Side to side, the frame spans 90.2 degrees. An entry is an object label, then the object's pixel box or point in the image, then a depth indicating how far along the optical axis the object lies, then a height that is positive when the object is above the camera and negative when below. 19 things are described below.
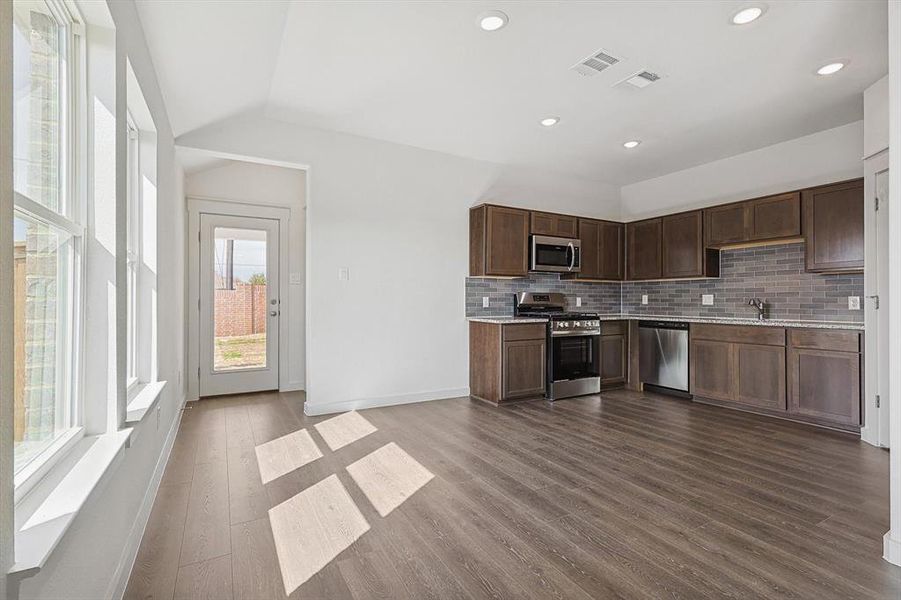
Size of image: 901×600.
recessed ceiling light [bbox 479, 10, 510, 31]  2.54 +1.62
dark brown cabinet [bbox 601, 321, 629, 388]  5.43 -0.64
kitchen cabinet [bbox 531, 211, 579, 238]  5.26 +0.91
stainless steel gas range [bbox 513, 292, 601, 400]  4.95 -0.59
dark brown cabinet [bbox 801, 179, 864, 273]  3.80 +0.65
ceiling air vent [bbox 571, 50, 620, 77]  2.98 +1.62
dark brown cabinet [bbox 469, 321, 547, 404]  4.66 -0.66
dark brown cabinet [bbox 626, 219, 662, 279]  5.60 +0.65
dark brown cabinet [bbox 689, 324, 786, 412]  4.18 -0.65
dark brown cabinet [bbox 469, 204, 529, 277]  4.95 +0.66
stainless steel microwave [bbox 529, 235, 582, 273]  5.21 +0.55
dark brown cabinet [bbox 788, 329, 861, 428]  3.68 -0.65
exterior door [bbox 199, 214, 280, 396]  4.94 -0.04
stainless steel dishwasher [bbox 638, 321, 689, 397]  4.98 -0.64
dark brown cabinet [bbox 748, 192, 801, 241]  4.26 +0.82
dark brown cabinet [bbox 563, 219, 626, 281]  5.71 +0.66
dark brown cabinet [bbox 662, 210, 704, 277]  5.10 +0.65
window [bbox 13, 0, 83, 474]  1.20 +0.20
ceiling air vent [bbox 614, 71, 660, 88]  3.22 +1.62
